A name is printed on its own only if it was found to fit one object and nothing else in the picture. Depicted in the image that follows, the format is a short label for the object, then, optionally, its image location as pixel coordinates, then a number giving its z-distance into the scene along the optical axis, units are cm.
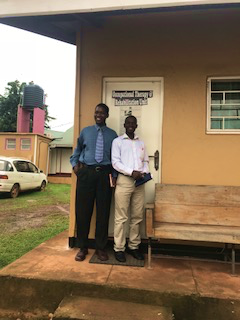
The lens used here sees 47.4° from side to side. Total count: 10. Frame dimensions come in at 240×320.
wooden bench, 343
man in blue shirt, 346
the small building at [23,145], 1628
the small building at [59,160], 1865
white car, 1020
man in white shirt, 340
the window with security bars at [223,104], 374
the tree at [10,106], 2891
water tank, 1795
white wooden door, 385
